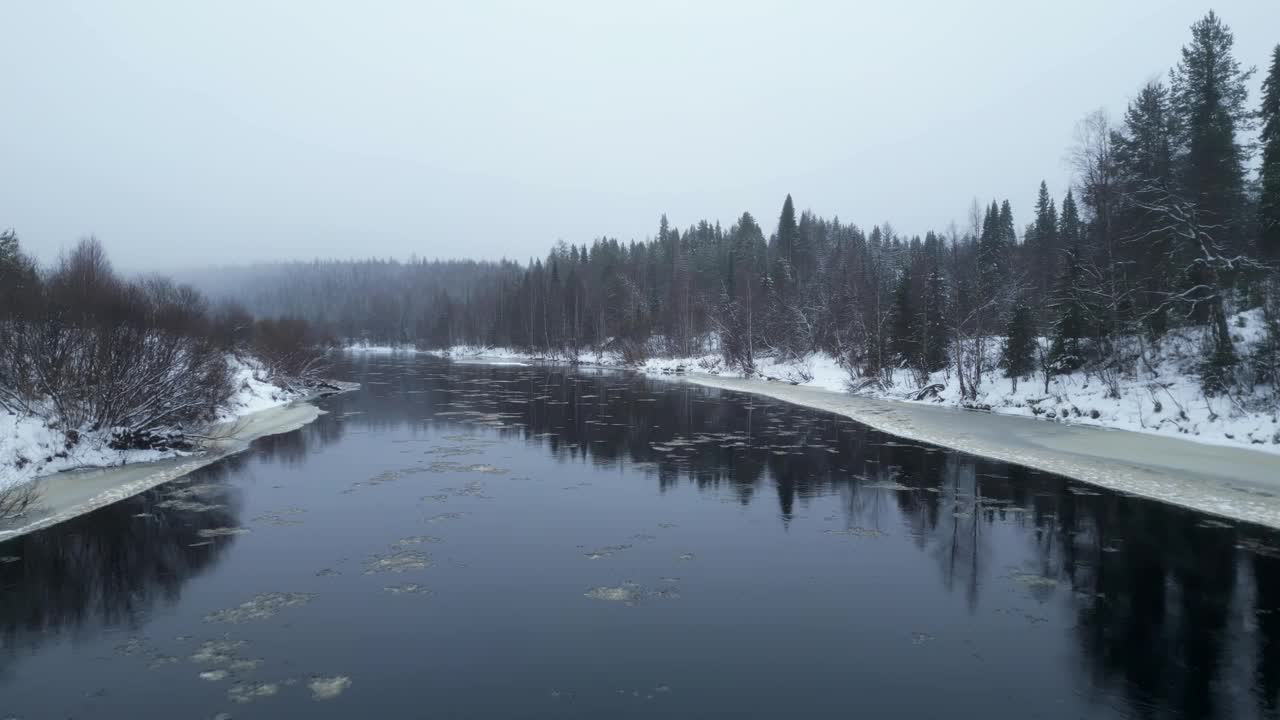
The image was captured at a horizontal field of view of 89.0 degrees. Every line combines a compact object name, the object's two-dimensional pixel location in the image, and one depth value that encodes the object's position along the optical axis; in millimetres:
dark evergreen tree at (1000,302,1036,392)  32406
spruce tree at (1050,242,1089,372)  30125
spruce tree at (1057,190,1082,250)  45212
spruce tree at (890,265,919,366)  41250
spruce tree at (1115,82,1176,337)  28453
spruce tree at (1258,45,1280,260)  24188
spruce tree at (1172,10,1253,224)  27141
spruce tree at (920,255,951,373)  39469
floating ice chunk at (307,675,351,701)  6578
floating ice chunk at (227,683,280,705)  6469
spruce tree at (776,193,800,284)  86125
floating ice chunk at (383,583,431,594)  9289
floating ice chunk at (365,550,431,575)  10211
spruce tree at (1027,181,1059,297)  53547
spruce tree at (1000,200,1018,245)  78938
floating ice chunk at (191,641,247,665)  7262
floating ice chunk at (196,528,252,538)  11843
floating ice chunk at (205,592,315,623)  8383
